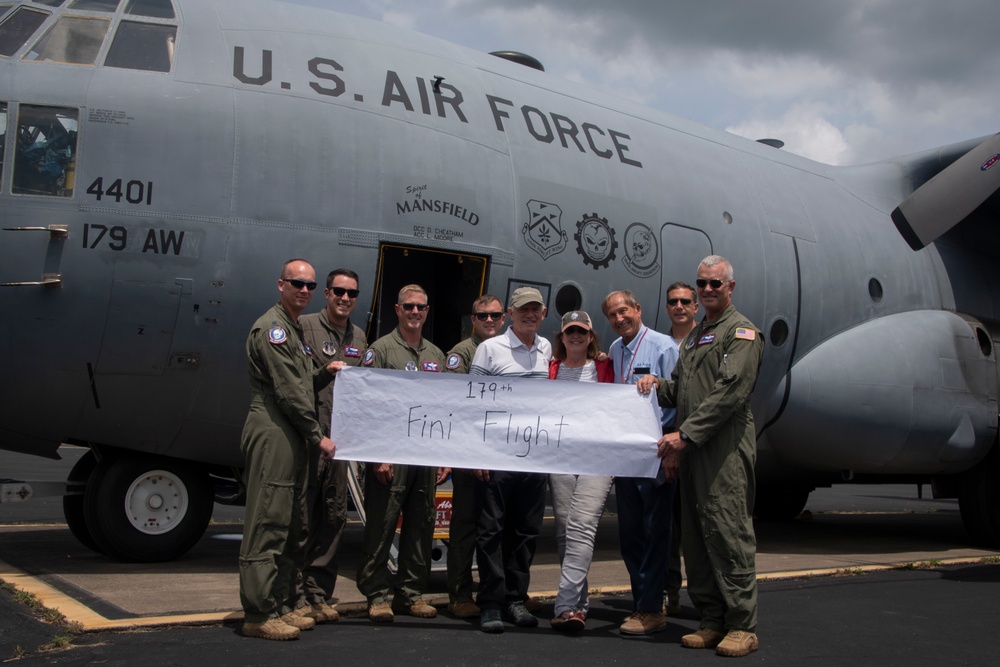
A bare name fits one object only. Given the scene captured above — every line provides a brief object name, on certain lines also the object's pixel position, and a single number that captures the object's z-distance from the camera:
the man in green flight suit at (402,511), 5.75
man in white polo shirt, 5.66
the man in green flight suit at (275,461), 5.10
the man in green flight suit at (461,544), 5.95
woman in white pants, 5.52
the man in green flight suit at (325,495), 5.61
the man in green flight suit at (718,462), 5.26
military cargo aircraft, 6.45
